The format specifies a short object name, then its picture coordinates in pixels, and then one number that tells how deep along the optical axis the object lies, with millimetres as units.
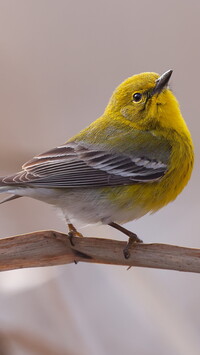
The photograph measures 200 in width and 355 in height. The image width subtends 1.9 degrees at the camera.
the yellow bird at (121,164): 2393
